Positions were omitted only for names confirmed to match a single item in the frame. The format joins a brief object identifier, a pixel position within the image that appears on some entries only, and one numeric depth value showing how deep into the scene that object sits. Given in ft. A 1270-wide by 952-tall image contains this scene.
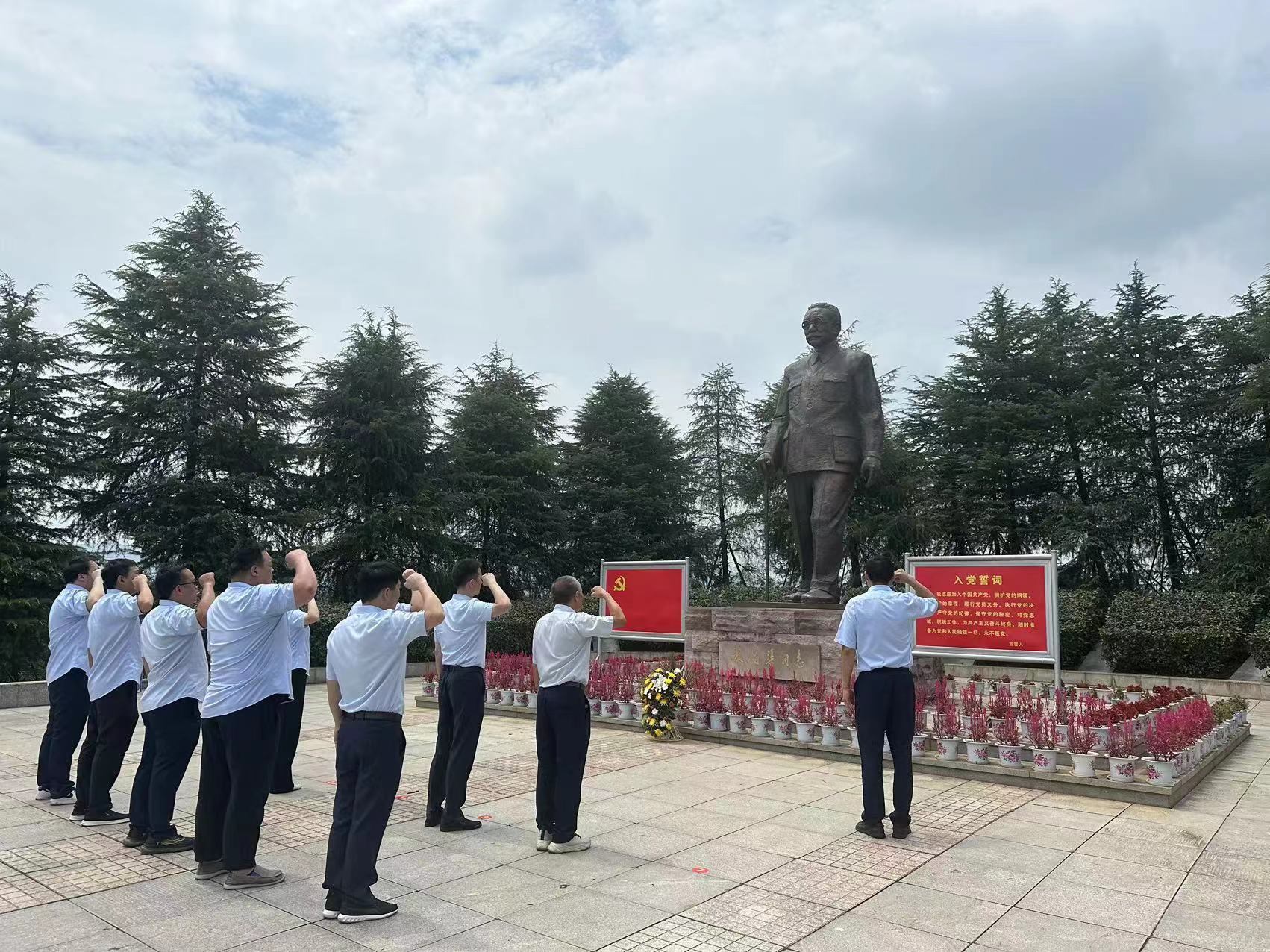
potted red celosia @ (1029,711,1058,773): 22.24
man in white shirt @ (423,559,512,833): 17.90
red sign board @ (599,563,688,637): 38.73
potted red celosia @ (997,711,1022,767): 22.89
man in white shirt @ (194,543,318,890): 14.08
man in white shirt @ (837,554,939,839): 17.31
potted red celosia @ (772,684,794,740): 27.25
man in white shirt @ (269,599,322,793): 21.77
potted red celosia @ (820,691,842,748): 26.08
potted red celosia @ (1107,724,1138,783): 20.94
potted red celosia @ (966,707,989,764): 23.35
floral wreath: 28.76
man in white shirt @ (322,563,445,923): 12.75
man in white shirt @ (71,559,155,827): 18.35
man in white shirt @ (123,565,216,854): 16.26
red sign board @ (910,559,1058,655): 31.19
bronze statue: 31.96
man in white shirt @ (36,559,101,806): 20.67
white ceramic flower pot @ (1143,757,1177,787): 20.66
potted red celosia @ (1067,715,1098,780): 21.65
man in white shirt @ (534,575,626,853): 16.25
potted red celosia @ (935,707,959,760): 23.85
